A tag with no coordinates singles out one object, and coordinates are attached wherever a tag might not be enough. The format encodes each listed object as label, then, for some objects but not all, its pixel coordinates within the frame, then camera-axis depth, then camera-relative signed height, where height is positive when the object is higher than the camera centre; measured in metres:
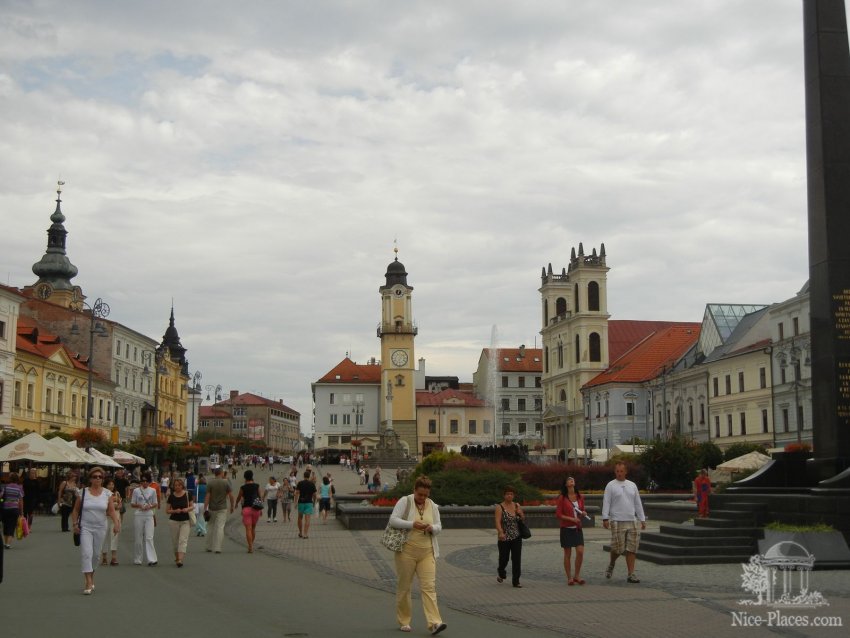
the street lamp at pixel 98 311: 41.99 +6.00
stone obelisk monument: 16.86 +3.99
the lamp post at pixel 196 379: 90.12 +6.71
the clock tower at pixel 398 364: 122.81 +11.14
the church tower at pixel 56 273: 86.44 +15.83
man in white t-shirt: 14.06 -0.84
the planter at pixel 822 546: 15.41 -1.40
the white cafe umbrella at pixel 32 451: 29.91 +0.08
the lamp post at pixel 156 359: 91.19 +8.75
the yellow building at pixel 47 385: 59.37 +4.36
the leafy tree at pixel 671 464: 40.81 -0.33
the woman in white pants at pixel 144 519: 17.03 -1.11
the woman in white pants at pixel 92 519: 13.24 -0.90
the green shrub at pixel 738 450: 50.09 +0.29
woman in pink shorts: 20.56 -1.00
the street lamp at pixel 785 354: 58.12 +6.00
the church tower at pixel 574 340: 102.38 +11.86
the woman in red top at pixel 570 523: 14.23 -0.95
